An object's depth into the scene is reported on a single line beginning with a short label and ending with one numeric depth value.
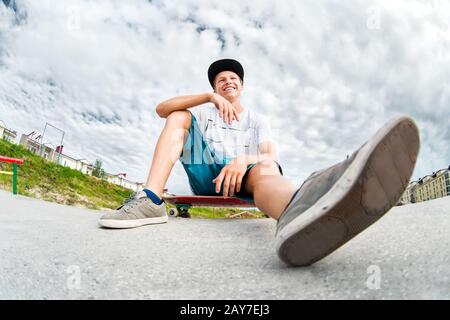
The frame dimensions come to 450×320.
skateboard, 2.23
